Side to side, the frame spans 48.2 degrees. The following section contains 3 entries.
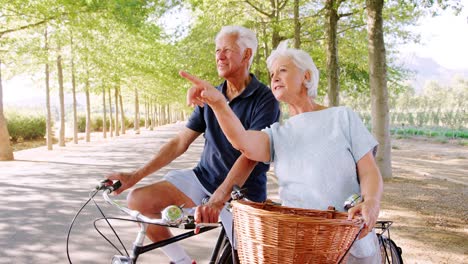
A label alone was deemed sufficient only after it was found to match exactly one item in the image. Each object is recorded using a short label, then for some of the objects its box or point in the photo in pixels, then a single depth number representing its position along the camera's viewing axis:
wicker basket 1.69
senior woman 2.25
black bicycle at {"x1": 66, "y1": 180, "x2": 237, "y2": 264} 2.11
